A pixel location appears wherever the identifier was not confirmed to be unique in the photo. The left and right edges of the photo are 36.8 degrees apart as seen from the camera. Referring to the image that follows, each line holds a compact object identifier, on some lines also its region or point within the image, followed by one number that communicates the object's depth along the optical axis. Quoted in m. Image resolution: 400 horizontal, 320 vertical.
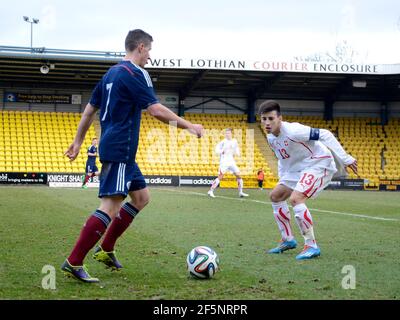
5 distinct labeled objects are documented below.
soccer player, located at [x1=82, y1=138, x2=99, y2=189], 24.50
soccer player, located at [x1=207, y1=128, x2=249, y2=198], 21.56
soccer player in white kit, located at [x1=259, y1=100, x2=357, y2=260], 7.30
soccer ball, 5.54
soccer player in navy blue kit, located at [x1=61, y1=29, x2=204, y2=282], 5.34
